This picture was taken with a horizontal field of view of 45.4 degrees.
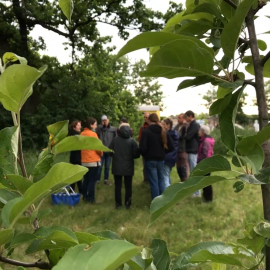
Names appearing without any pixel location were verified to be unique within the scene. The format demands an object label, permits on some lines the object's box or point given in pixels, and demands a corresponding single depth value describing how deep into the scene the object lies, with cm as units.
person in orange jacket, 539
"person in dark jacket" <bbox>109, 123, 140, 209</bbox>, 520
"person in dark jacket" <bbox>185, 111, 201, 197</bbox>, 550
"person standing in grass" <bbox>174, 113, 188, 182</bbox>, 583
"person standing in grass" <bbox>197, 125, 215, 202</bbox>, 510
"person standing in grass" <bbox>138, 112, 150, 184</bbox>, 622
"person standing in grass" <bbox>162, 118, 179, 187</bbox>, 527
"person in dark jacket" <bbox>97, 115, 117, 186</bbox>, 670
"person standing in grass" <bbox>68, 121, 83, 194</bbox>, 556
